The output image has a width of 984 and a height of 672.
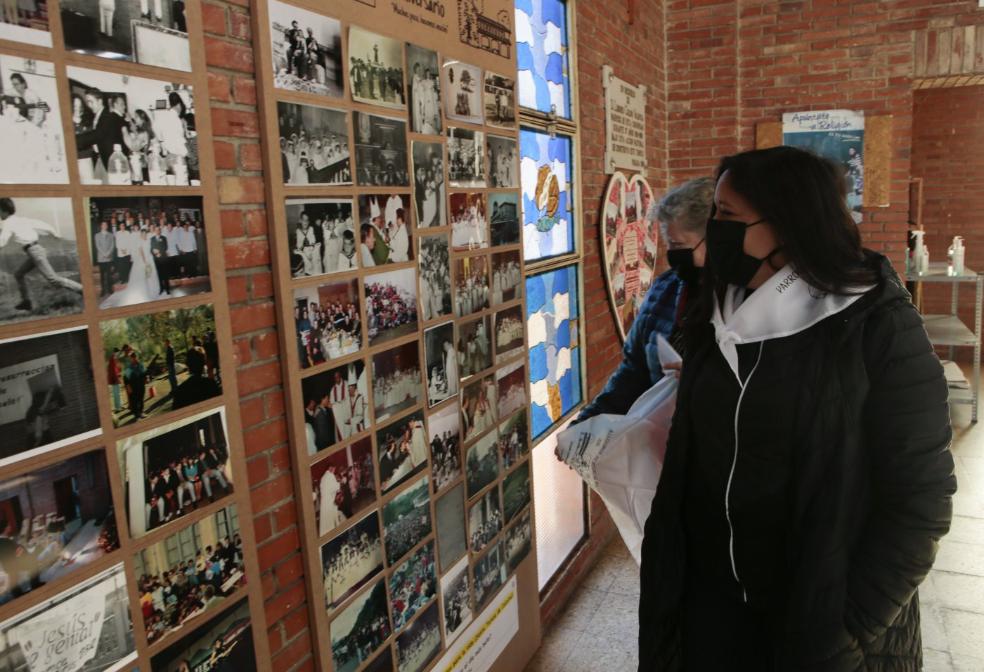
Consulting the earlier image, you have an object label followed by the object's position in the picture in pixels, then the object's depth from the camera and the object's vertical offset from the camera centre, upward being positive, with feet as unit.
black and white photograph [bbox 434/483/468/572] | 7.18 -2.94
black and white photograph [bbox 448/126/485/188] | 7.20 +0.73
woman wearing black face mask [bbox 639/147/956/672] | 4.71 -1.57
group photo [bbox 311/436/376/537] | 5.56 -1.95
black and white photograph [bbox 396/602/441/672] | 6.67 -3.84
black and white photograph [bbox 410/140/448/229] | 6.57 +0.43
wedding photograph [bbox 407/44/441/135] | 6.45 +1.27
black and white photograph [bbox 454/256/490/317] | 7.36 -0.57
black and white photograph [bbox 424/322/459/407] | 6.89 -1.28
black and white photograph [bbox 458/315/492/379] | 7.49 -1.22
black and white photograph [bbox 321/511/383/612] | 5.67 -2.60
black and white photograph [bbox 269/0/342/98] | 5.08 +1.33
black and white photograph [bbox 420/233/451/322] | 6.72 -0.43
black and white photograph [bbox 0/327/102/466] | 3.51 -0.73
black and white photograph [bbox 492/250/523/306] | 8.15 -0.56
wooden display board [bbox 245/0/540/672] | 5.31 -0.61
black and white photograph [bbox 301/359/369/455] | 5.43 -1.30
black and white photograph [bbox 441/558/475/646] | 7.37 -3.79
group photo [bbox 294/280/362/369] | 5.32 -0.64
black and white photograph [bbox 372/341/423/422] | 6.13 -1.27
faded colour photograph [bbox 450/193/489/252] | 7.29 +0.08
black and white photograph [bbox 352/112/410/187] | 5.79 +0.67
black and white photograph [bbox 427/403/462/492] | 7.03 -2.10
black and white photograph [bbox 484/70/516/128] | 7.90 +1.41
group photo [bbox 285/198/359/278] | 5.23 +0.00
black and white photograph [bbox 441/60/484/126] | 7.06 +1.37
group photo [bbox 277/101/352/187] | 5.14 +0.66
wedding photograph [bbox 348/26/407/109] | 5.72 +1.33
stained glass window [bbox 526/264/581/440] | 10.36 -1.78
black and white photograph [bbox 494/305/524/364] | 8.27 -1.21
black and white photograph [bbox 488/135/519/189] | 8.08 +0.74
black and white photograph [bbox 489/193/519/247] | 8.09 +0.11
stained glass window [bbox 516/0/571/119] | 9.75 +2.38
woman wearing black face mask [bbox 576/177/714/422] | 7.44 -0.79
